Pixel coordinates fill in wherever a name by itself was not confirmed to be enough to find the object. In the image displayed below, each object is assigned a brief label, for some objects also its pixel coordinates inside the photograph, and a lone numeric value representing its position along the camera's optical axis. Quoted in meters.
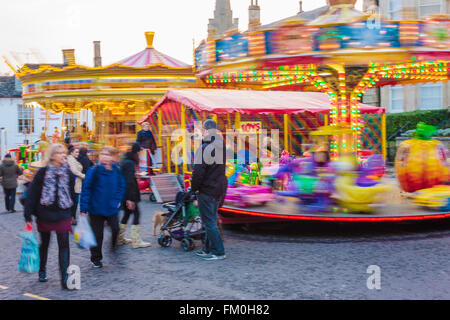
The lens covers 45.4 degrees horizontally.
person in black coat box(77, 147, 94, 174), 10.26
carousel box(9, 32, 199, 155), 17.48
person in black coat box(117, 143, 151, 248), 7.58
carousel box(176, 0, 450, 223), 8.45
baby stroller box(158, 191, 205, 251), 7.75
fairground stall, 15.31
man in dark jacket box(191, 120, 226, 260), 6.85
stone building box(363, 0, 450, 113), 22.88
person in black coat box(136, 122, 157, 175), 15.27
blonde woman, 5.68
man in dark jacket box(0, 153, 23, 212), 12.38
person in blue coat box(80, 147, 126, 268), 6.55
